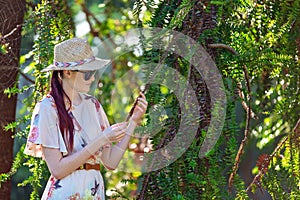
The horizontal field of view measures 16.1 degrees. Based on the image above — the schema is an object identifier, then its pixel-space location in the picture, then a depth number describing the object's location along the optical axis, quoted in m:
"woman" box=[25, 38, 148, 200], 4.96
